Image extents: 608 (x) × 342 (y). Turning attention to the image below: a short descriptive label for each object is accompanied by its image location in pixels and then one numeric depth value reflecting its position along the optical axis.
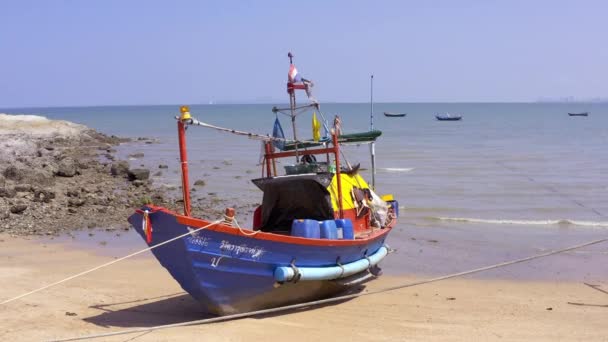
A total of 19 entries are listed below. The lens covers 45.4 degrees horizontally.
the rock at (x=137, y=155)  40.69
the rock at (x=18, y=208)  17.42
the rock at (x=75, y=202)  18.81
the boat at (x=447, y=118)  99.64
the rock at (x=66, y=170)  25.05
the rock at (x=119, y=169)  26.72
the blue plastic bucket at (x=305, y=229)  10.38
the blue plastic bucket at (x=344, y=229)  10.98
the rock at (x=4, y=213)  16.98
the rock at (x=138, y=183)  24.34
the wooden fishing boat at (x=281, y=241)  8.94
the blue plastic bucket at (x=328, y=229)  10.59
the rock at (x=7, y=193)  19.11
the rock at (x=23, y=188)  20.20
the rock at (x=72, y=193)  20.11
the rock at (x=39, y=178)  22.65
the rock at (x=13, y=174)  22.94
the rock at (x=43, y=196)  19.06
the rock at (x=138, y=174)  25.53
